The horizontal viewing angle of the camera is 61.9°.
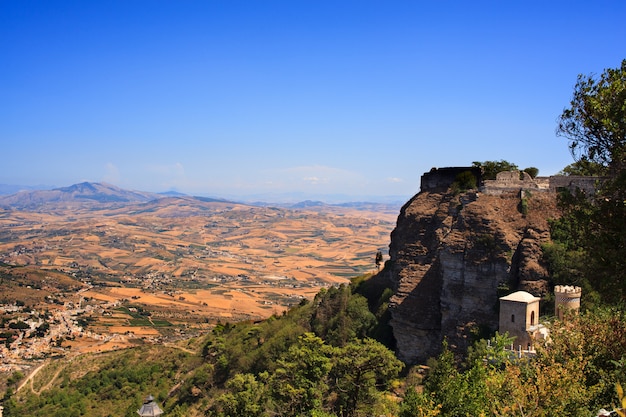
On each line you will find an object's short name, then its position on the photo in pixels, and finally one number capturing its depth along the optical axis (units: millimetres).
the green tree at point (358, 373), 25422
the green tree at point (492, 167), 38719
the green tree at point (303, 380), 24359
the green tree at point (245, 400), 25484
